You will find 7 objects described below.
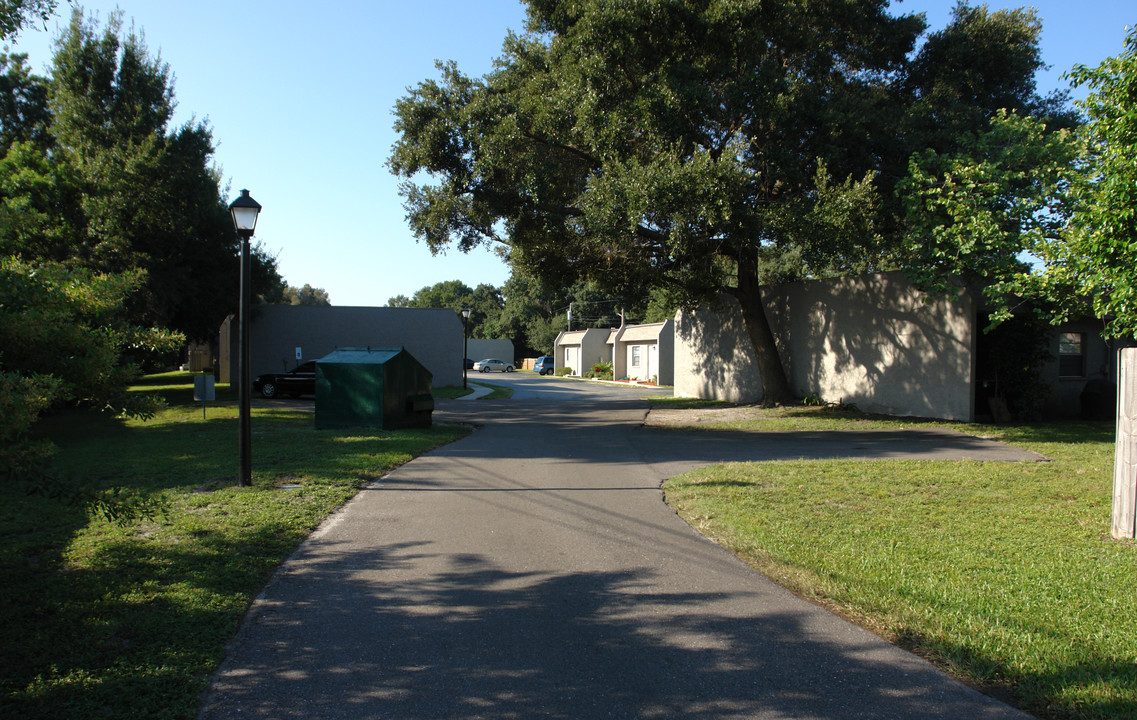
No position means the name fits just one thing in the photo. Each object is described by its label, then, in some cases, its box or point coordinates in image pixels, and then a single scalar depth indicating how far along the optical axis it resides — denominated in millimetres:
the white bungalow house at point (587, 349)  51938
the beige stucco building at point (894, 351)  16500
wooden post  6422
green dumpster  14789
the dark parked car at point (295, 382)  26234
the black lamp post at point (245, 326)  8945
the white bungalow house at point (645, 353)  38438
